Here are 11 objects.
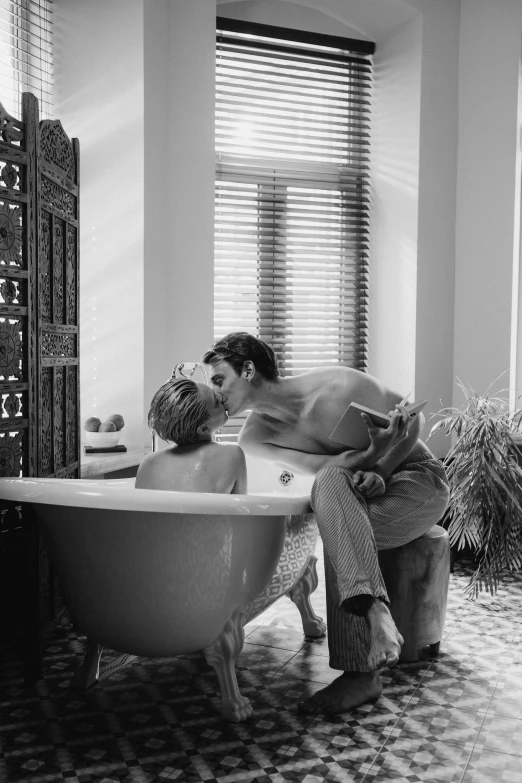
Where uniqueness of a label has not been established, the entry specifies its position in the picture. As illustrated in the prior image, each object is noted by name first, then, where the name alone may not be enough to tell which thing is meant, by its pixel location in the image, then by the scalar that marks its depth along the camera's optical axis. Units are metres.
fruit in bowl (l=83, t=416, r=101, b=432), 3.37
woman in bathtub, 2.10
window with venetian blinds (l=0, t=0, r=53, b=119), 3.44
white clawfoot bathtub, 1.93
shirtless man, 2.03
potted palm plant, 3.14
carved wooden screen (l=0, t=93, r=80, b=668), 2.34
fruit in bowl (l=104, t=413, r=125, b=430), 3.42
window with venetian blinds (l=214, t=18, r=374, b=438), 4.27
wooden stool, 2.50
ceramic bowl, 3.35
